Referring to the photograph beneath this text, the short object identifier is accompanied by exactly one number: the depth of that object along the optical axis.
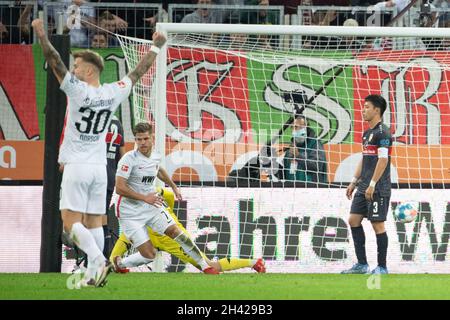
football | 13.55
